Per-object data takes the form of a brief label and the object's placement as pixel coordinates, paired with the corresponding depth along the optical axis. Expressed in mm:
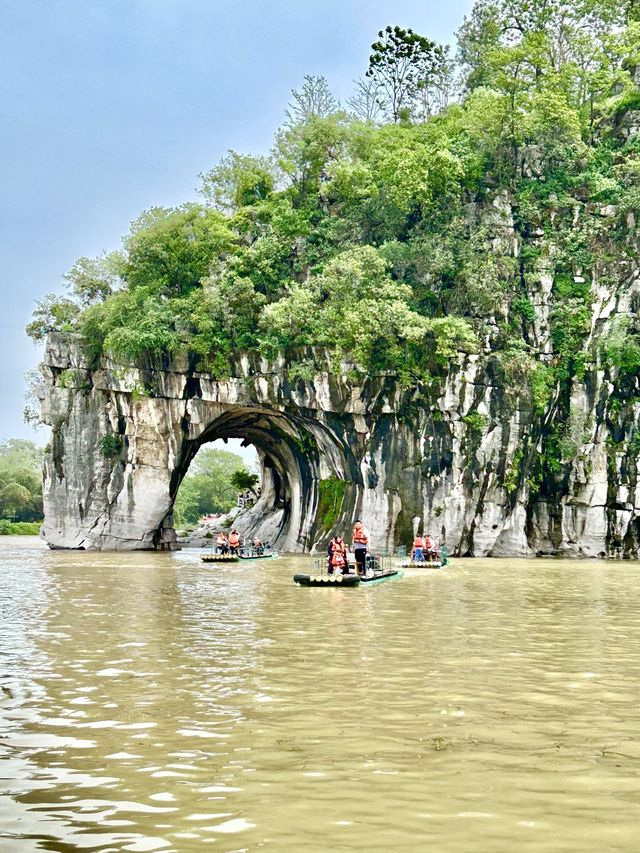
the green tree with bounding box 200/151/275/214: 45375
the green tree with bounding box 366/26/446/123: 53094
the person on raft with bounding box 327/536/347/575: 22609
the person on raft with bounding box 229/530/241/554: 33719
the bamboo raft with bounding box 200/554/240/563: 32062
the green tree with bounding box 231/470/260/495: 61562
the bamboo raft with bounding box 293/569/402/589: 21062
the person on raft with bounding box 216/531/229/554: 33500
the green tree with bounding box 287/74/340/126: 48906
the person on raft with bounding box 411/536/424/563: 30656
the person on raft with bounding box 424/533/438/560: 31088
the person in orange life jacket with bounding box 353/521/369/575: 22672
